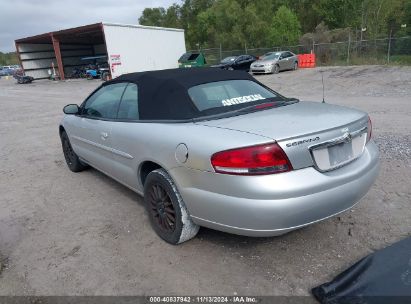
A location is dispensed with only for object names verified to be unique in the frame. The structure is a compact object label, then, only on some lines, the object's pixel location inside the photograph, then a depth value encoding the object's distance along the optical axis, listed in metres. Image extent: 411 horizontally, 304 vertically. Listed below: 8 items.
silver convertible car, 2.55
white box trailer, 28.78
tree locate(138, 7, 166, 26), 78.50
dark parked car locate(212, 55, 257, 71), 26.52
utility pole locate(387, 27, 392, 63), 23.62
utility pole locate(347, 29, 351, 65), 25.86
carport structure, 35.89
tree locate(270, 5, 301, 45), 38.09
